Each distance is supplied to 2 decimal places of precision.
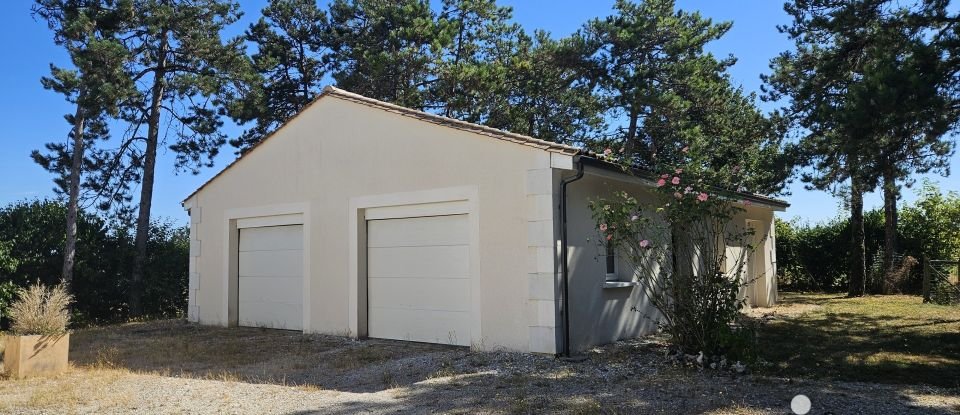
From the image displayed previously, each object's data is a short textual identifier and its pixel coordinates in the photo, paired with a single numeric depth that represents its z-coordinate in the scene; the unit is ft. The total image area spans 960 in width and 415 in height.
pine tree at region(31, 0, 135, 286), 54.49
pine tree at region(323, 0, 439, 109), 67.92
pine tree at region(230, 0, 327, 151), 74.54
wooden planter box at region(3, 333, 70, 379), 26.61
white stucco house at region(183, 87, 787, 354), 28.53
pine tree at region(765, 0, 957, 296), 29.25
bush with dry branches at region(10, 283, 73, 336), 27.35
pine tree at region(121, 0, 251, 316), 60.90
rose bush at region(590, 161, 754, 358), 25.38
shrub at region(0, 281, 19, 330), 48.60
